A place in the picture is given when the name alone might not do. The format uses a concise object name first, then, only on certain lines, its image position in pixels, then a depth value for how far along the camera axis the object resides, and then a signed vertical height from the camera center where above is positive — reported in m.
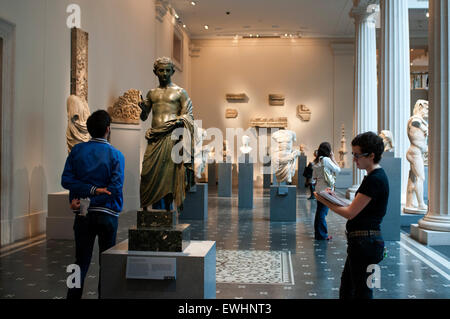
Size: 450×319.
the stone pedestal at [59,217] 7.95 -0.99
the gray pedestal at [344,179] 20.41 -0.70
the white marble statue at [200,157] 13.22 +0.19
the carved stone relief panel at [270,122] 23.31 +2.18
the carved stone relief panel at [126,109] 11.70 +1.44
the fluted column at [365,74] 15.10 +3.09
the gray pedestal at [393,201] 7.97 -0.66
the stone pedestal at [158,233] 3.84 -0.61
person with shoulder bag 7.78 -0.17
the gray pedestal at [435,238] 7.46 -1.23
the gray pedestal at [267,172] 19.72 -0.40
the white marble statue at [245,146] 19.31 +0.76
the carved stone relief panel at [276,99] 23.51 +3.42
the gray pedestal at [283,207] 10.38 -1.02
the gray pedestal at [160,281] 3.66 -0.98
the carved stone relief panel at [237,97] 23.58 +3.52
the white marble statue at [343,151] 21.83 +0.63
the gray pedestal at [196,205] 10.55 -1.01
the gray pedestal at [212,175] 21.27 -0.57
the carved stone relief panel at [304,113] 23.41 +2.68
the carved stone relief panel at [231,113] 23.78 +2.69
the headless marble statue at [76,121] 8.23 +0.77
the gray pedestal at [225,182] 16.11 -0.69
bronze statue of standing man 4.13 +0.02
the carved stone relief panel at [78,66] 9.53 +2.11
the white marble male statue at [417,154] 9.34 +0.22
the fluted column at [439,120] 7.50 +0.76
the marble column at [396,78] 10.91 +2.16
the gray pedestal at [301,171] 21.22 -0.35
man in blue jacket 3.58 -0.18
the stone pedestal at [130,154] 11.73 +0.23
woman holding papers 3.00 -0.35
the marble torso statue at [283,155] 10.88 +0.21
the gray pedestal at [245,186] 13.19 -0.68
